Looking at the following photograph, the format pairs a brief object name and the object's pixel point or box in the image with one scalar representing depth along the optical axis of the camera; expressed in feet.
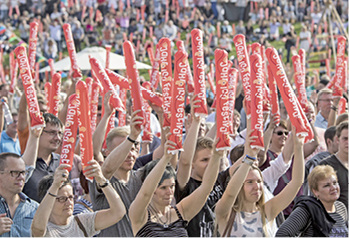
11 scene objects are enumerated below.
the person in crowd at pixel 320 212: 26.96
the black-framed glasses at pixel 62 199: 25.15
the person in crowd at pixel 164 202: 25.77
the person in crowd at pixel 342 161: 33.00
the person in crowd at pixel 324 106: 49.77
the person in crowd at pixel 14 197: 26.26
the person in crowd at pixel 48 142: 32.89
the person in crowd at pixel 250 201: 26.79
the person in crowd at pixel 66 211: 24.16
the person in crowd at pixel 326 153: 35.60
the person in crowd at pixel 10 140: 42.14
